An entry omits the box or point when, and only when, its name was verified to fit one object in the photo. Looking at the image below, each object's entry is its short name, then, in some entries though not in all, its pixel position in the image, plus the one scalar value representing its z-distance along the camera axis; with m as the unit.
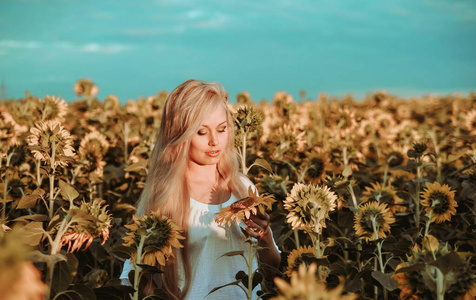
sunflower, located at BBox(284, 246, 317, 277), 2.14
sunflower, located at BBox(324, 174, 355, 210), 2.65
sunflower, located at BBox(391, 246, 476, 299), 1.37
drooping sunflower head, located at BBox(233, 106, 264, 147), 2.75
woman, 2.37
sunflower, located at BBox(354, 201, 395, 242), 2.28
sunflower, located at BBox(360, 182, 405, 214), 2.89
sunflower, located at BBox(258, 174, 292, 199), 2.93
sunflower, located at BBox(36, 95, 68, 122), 3.21
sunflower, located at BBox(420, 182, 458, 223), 2.52
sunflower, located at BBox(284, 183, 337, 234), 1.84
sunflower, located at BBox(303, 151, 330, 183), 3.48
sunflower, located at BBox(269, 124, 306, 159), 3.61
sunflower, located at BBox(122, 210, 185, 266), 1.69
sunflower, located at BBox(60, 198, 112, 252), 1.68
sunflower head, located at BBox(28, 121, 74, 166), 2.19
